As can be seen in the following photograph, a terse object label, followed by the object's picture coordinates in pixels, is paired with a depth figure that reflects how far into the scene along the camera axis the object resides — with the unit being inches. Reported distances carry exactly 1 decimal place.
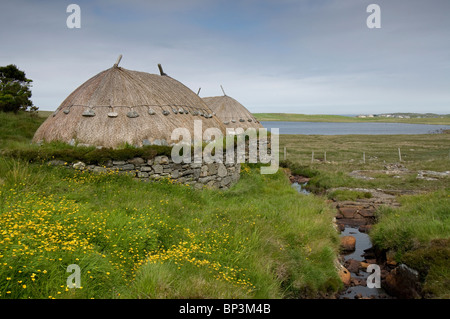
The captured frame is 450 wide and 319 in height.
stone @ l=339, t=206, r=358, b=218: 526.8
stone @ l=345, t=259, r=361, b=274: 347.1
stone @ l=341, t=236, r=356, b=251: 402.9
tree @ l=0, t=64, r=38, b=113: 868.0
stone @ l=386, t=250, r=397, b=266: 349.4
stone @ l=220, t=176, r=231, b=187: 496.1
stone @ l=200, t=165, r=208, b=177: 461.1
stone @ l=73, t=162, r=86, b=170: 388.8
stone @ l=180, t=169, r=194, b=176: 441.9
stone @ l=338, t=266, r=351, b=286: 316.0
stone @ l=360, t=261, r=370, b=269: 356.9
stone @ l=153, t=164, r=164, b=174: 420.3
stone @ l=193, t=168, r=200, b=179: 452.6
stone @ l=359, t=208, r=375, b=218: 517.0
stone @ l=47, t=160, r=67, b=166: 385.1
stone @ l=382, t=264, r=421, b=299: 281.3
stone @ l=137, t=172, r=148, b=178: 412.8
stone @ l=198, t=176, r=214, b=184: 460.6
